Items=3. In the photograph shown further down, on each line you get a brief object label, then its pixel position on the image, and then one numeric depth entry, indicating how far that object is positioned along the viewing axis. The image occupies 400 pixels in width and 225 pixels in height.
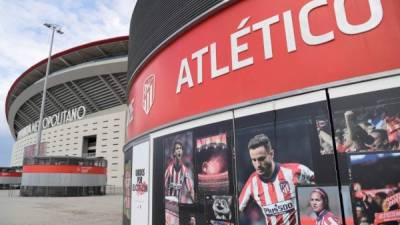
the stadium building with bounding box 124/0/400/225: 2.78
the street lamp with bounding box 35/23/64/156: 31.60
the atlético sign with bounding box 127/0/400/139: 2.95
